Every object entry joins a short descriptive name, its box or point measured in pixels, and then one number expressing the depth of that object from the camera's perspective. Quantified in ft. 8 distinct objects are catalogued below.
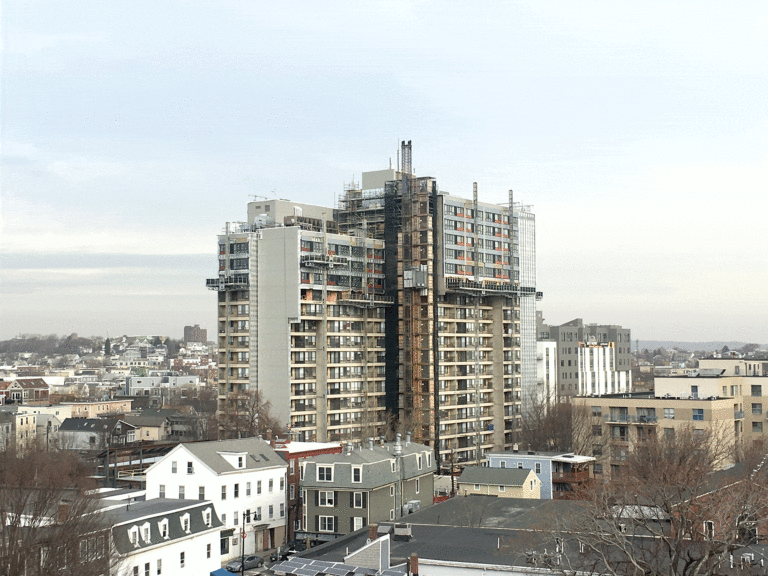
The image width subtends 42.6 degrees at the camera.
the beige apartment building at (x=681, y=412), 331.16
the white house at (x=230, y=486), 248.32
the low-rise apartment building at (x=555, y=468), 282.97
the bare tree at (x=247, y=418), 374.02
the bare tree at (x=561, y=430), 351.25
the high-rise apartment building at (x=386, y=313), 403.54
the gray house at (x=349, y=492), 247.29
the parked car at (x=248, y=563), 230.27
